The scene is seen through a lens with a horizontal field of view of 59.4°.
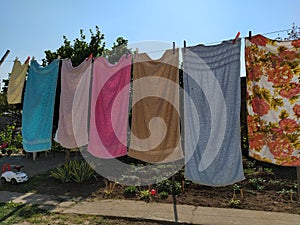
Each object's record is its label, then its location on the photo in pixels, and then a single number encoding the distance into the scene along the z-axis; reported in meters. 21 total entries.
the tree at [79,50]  7.80
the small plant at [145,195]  4.07
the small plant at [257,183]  4.38
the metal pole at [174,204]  3.40
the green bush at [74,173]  5.03
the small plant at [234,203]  3.70
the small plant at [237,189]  3.95
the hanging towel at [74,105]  4.41
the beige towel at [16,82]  4.71
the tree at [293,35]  6.85
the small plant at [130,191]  4.32
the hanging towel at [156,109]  3.80
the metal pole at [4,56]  4.65
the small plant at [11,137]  9.32
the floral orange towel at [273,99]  3.01
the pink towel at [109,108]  4.16
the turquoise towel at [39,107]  4.51
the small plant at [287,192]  3.95
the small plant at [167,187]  4.32
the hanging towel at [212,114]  3.30
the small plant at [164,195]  4.12
